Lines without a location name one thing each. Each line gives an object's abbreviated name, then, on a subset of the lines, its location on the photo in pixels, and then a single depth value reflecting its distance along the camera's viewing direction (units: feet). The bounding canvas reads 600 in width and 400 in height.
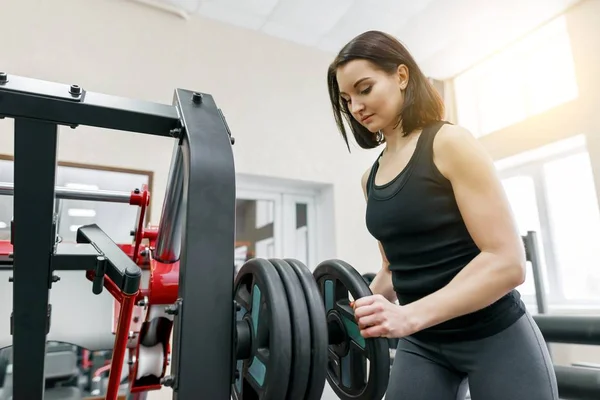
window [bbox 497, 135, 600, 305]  8.12
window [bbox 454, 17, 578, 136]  8.73
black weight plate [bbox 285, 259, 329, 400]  2.05
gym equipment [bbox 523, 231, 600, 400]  3.83
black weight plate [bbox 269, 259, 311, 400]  2.00
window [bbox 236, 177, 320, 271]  8.88
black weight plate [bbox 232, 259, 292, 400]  1.96
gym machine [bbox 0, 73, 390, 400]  1.98
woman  2.16
